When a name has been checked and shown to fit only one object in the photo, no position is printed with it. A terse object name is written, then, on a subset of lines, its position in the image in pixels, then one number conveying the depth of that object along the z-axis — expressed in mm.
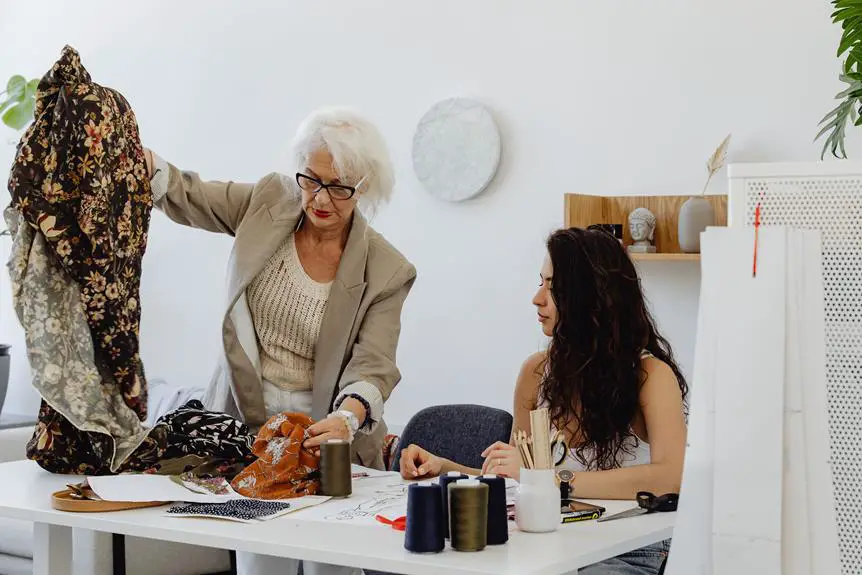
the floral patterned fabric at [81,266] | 2049
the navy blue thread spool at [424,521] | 1619
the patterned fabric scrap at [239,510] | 1881
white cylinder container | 1748
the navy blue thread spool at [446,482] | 1684
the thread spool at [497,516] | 1674
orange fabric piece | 2059
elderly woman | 2459
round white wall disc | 4137
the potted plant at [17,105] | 5012
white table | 1576
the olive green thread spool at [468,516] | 1625
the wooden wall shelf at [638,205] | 3611
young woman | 2193
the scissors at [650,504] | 1927
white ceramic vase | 3527
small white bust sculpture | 3646
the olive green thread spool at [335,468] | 2068
